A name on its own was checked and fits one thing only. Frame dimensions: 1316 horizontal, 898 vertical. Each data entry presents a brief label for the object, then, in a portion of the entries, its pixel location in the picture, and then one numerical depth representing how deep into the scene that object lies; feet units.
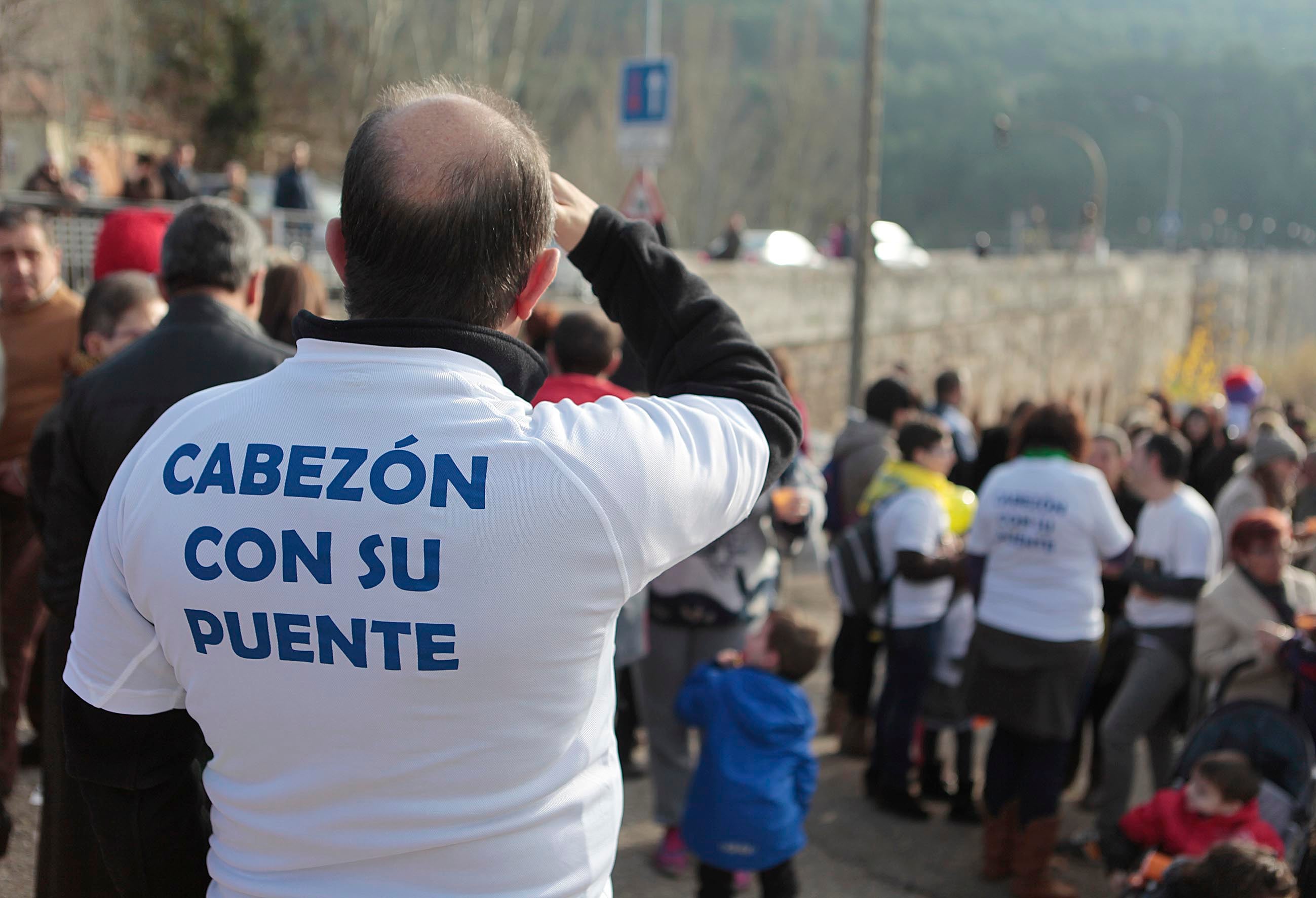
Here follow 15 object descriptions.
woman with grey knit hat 20.31
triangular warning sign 27.61
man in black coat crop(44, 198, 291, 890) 7.72
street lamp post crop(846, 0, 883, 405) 31.37
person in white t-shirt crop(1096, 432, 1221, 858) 15.48
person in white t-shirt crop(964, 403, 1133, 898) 14.52
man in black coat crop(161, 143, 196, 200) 48.19
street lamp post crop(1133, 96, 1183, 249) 122.44
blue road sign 28.94
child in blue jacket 12.15
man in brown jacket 13.89
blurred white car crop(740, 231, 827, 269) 84.43
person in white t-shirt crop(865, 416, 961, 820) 16.80
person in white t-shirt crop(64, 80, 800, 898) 4.08
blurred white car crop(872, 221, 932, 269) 88.22
